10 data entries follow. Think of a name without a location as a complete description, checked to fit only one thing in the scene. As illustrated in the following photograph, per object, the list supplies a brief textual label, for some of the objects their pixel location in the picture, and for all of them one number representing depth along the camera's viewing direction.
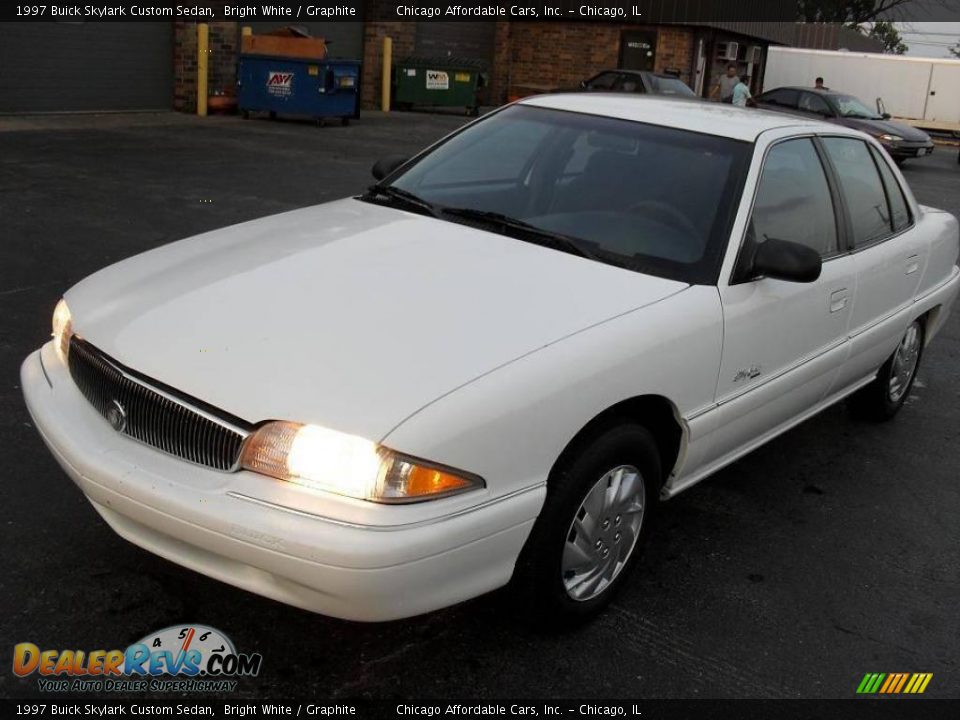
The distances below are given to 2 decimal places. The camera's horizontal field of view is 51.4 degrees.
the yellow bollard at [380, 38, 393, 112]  23.64
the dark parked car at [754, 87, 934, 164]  20.34
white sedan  2.53
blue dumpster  17.91
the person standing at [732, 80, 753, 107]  21.77
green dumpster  23.92
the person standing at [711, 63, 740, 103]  23.12
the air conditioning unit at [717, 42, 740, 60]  32.69
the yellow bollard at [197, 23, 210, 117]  18.33
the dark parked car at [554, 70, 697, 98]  20.81
